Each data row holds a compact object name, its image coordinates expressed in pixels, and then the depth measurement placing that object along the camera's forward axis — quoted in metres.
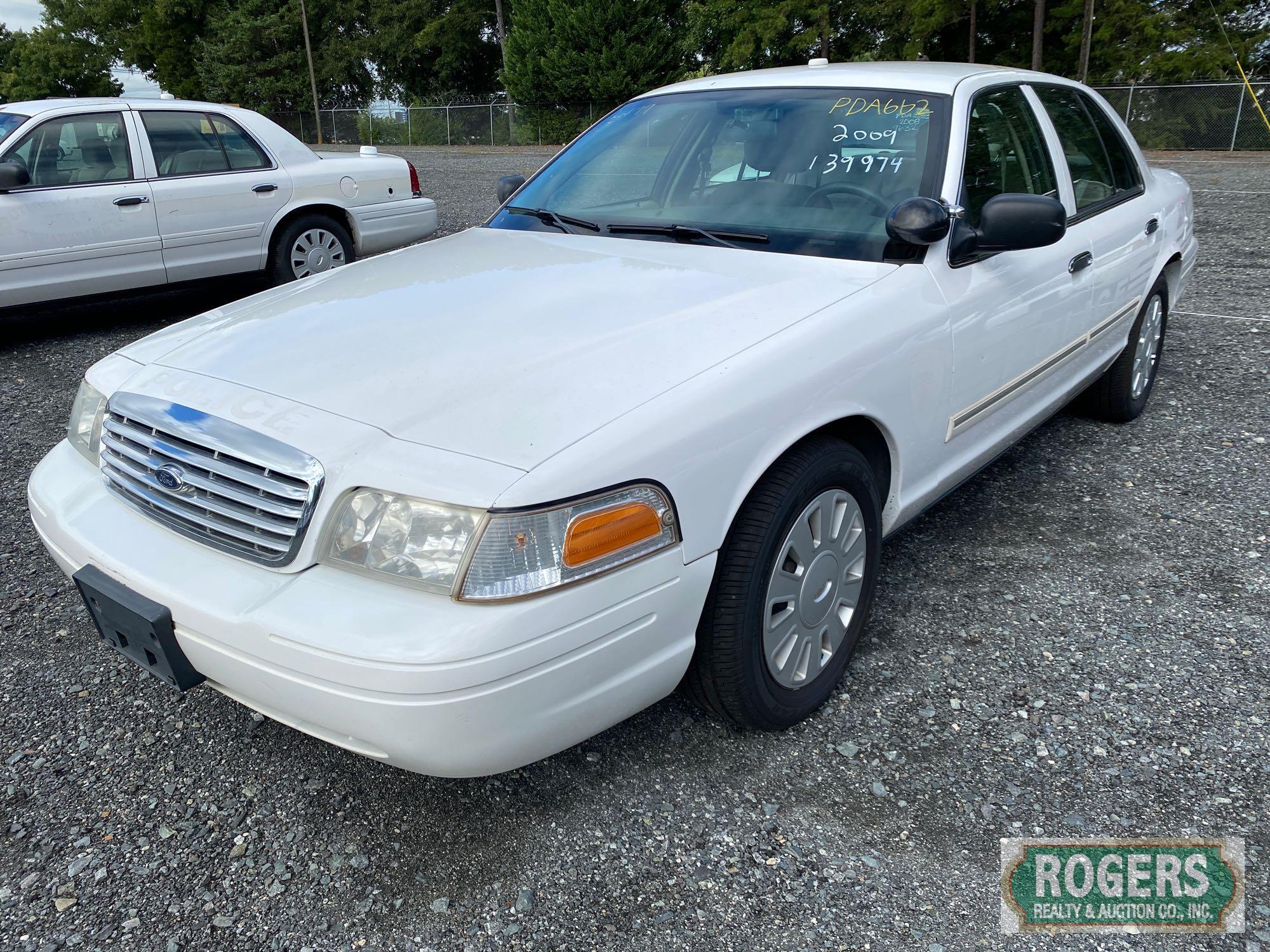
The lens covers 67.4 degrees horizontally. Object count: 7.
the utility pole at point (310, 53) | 43.29
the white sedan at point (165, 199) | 6.01
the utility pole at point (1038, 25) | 25.58
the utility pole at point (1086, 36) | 24.16
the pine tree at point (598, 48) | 33.03
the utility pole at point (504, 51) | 35.38
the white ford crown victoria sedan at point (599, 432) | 1.82
